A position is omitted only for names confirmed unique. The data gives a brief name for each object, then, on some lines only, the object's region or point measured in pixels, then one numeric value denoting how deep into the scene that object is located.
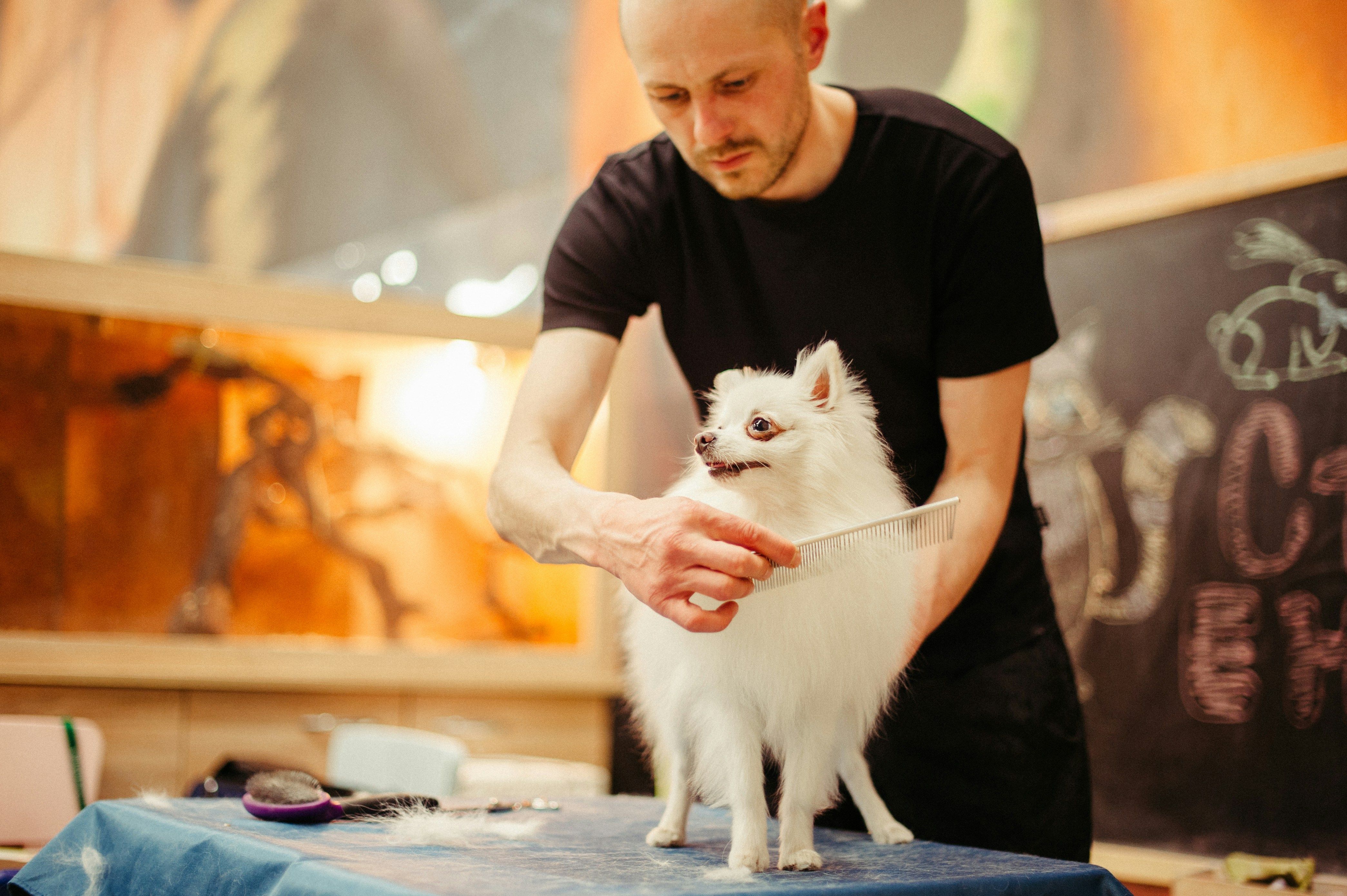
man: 1.47
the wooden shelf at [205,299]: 3.68
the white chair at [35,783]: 2.50
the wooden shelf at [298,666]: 3.57
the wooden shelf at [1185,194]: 2.67
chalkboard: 2.60
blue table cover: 1.08
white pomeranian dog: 1.28
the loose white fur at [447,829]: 1.37
